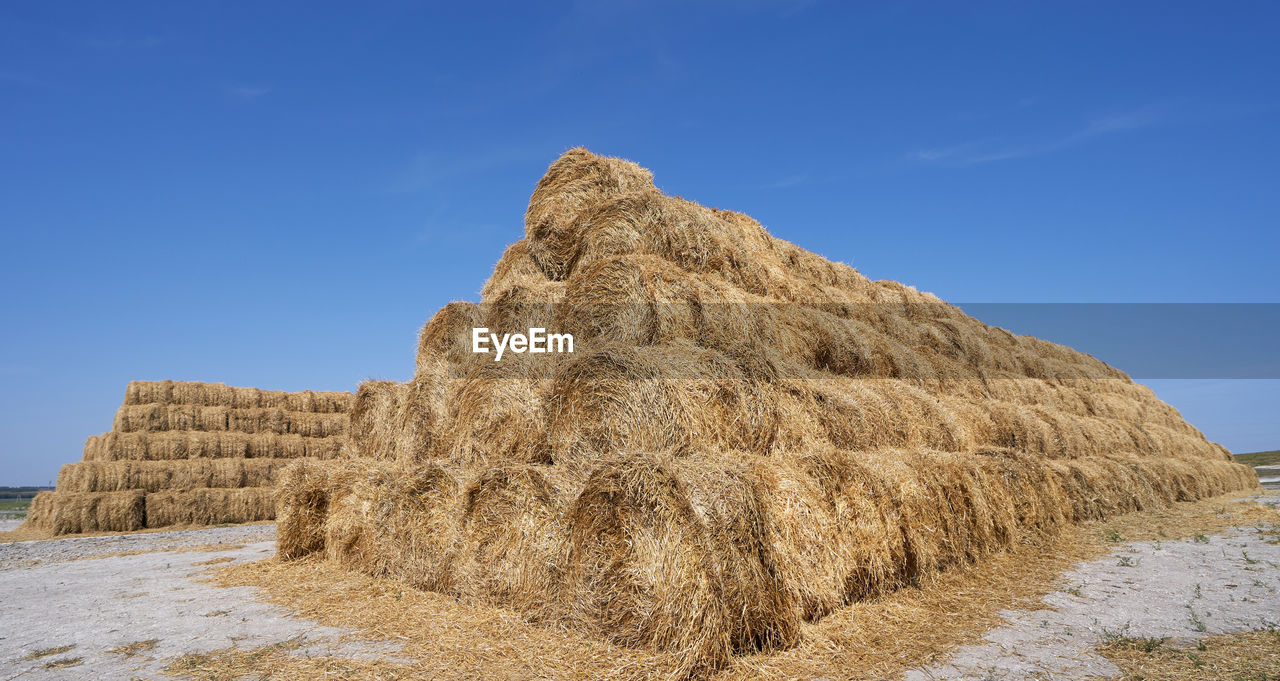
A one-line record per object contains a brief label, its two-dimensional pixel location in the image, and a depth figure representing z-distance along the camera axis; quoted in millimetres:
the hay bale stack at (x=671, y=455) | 4824
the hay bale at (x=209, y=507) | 17062
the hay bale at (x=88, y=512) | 16203
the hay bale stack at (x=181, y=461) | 16562
